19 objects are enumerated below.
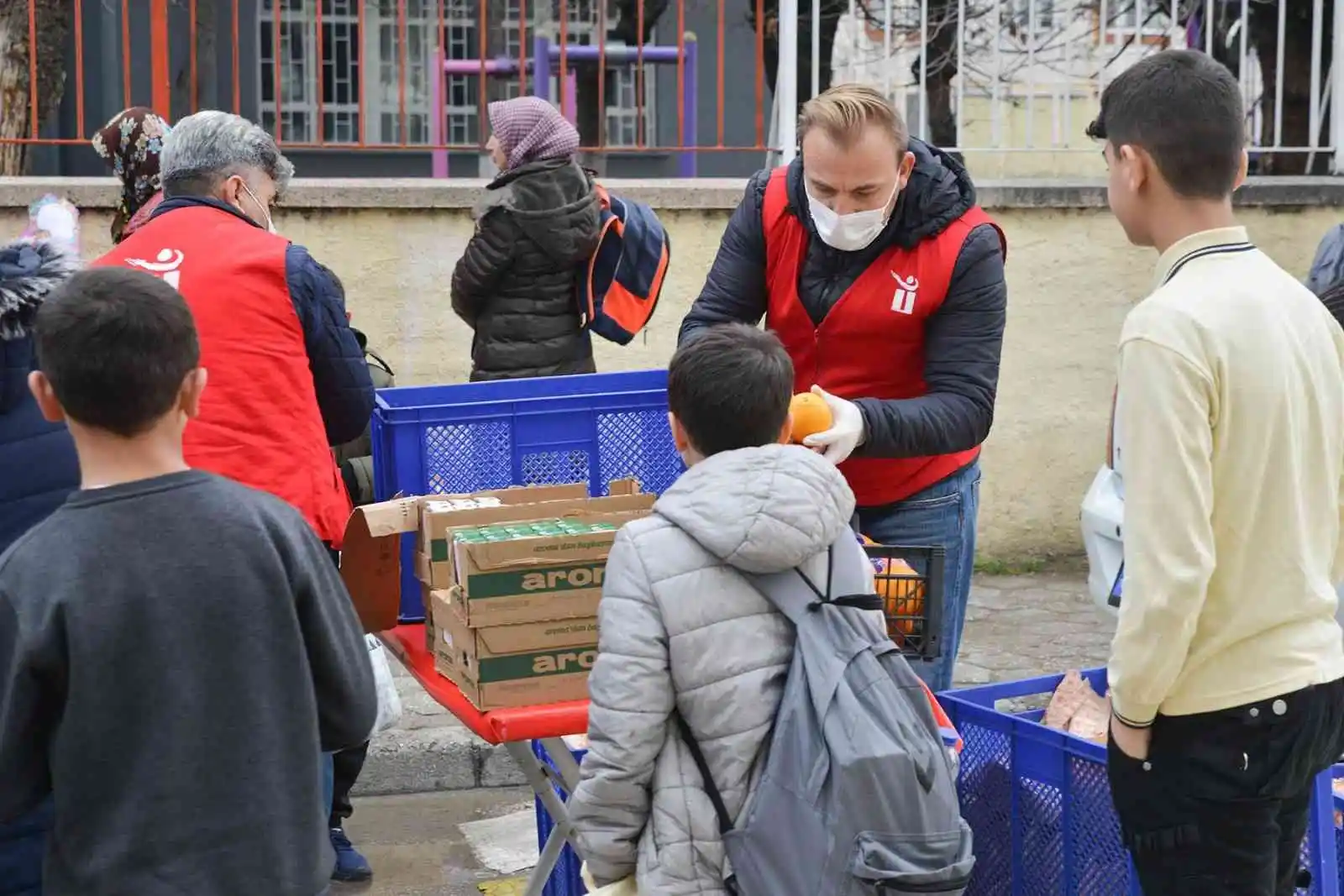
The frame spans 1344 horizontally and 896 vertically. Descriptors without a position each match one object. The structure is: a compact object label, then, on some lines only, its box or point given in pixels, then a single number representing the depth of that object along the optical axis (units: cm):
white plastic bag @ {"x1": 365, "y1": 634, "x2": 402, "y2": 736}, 356
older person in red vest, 345
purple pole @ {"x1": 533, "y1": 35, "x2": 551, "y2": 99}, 710
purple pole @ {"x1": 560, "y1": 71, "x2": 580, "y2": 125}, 682
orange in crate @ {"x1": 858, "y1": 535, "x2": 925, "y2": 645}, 291
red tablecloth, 285
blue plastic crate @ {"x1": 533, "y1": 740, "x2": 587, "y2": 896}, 360
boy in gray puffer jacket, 243
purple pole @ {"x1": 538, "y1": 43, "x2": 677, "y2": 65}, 692
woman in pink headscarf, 522
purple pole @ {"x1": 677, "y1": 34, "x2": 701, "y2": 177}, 714
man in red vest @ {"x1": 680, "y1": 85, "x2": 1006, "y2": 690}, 318
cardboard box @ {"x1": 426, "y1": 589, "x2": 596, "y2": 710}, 287
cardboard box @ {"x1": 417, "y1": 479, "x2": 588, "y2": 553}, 305
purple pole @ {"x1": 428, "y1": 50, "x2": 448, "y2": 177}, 682
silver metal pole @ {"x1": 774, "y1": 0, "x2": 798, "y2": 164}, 679
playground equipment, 688
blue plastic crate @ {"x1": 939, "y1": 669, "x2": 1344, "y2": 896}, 286
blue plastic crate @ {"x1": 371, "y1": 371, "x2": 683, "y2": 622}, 330
